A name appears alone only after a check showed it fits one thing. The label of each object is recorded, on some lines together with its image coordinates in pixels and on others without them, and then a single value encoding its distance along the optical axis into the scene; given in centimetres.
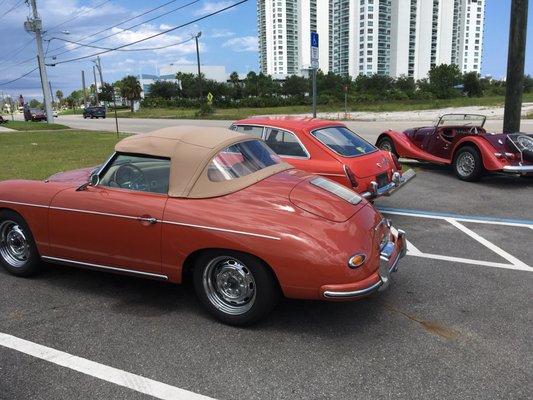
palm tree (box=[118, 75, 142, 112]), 7681
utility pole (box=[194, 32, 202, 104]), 4515
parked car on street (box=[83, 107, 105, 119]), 5459
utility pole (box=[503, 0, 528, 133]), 1078
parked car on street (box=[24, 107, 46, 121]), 5041
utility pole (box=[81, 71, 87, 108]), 8573
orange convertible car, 321
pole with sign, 1036
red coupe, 611
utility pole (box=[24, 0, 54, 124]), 3209
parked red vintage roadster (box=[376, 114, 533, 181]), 857
